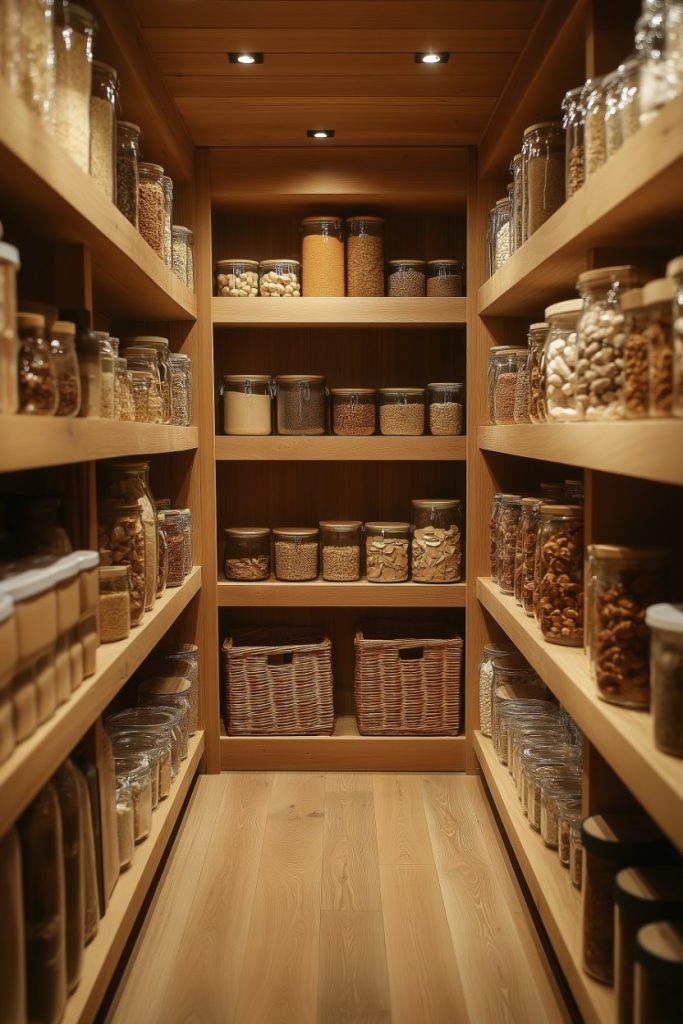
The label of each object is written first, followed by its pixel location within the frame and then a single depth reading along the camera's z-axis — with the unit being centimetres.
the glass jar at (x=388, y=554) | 299
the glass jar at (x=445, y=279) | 297
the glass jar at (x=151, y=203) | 224
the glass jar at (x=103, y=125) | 171
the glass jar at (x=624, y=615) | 145
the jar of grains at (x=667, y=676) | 117
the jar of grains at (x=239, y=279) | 294
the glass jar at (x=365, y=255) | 295
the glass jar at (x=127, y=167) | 194
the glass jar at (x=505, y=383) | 249
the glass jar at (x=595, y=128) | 158
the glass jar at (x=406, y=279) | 296
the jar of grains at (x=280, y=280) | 295
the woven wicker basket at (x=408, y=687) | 300
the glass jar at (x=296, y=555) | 301
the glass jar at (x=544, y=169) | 200
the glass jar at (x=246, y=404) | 298
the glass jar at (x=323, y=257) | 294
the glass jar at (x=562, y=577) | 185
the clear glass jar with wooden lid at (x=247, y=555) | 302
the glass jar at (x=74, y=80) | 149
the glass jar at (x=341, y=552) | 302
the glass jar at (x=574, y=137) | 174
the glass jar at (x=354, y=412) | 299
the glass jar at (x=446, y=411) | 299
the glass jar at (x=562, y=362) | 175
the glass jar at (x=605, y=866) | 149
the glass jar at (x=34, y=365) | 131
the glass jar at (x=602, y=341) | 150
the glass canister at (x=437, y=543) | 298
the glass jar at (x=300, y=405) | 298
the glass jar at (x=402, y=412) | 298
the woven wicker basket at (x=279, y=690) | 300
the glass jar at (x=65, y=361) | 142
